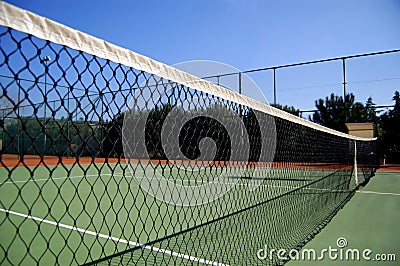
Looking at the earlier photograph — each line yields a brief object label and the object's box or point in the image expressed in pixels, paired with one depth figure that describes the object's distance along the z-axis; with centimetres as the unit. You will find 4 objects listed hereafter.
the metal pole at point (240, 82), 1615
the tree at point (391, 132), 1288
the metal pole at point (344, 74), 1364
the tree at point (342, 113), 1328
